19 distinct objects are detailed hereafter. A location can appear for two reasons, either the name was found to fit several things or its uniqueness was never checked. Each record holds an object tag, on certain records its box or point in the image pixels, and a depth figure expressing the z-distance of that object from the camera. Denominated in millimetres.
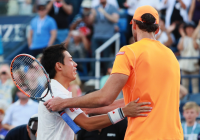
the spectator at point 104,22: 18172
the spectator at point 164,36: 17094
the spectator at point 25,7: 23969
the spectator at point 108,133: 9289
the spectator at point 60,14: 20031
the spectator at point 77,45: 19344
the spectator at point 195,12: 17094
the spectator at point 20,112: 14359
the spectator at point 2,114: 13869
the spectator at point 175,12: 17906
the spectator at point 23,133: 8156
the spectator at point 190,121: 12516
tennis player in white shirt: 5844
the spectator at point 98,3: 18328
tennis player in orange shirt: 5453
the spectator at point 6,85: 16500
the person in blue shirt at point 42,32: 18906
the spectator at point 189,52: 16609
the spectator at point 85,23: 19609
